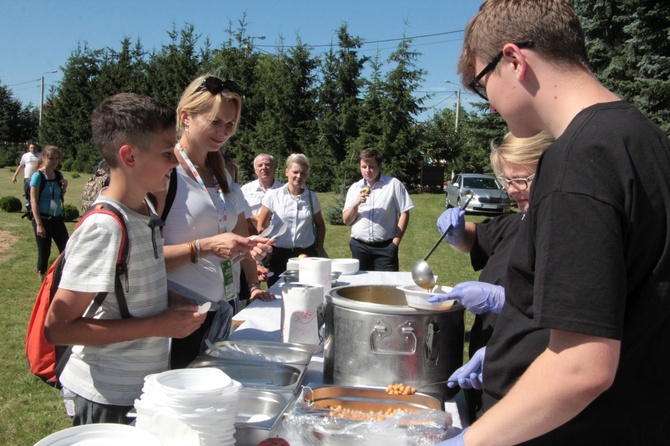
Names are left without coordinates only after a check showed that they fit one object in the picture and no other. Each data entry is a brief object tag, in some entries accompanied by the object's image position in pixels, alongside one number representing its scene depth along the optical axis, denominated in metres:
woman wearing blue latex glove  1.72
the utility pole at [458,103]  35.66
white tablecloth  1.71
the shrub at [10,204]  14.05
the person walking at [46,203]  6.70
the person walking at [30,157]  13.98
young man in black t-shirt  0.79
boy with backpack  1.46
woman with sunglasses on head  2.04
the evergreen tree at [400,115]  19.98
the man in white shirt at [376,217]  5.30
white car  16.66
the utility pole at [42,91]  42.15
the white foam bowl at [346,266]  3.95
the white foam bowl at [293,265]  3.39
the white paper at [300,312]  1.97
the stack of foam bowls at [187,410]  1.10
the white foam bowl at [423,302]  1.56
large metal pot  1.51
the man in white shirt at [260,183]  5.69
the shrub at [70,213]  12.38
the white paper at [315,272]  2.52
